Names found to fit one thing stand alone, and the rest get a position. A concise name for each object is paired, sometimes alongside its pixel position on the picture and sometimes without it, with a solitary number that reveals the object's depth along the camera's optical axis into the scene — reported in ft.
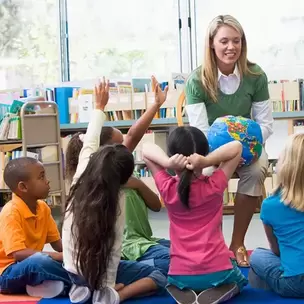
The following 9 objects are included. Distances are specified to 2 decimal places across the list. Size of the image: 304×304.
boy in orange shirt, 14.69
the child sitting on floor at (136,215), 15.65
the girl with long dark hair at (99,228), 13.21
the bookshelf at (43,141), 30.01
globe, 16.11
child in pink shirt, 13.22
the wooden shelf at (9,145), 32.54
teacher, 17.42
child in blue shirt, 13.45
